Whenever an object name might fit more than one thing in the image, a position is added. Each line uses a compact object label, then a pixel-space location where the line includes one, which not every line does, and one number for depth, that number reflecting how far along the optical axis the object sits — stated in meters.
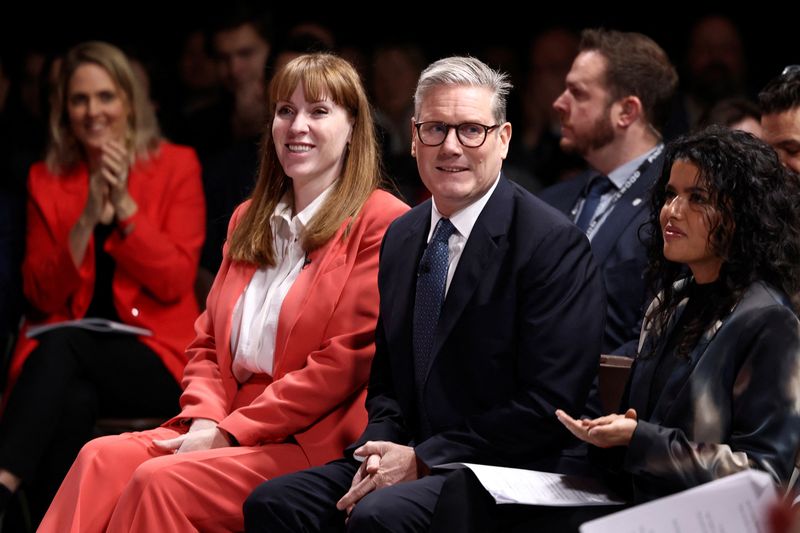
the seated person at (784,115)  6.87
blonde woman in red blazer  8.62
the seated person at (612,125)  8.49
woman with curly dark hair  5.21
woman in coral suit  6.64
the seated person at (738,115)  8.66
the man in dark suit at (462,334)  6.13
